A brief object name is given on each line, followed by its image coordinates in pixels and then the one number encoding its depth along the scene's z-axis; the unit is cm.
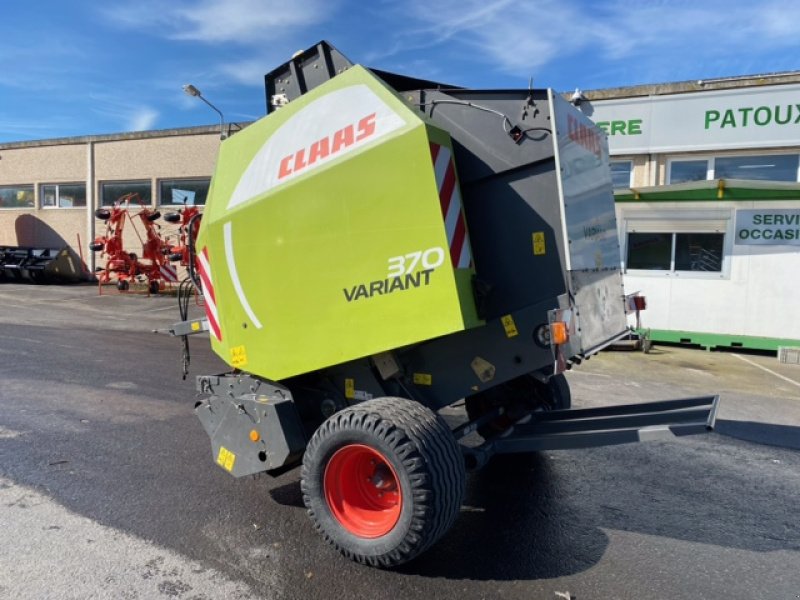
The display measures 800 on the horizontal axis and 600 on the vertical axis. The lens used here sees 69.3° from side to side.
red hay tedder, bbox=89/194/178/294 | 1770
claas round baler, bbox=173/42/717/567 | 303
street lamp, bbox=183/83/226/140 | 1346
